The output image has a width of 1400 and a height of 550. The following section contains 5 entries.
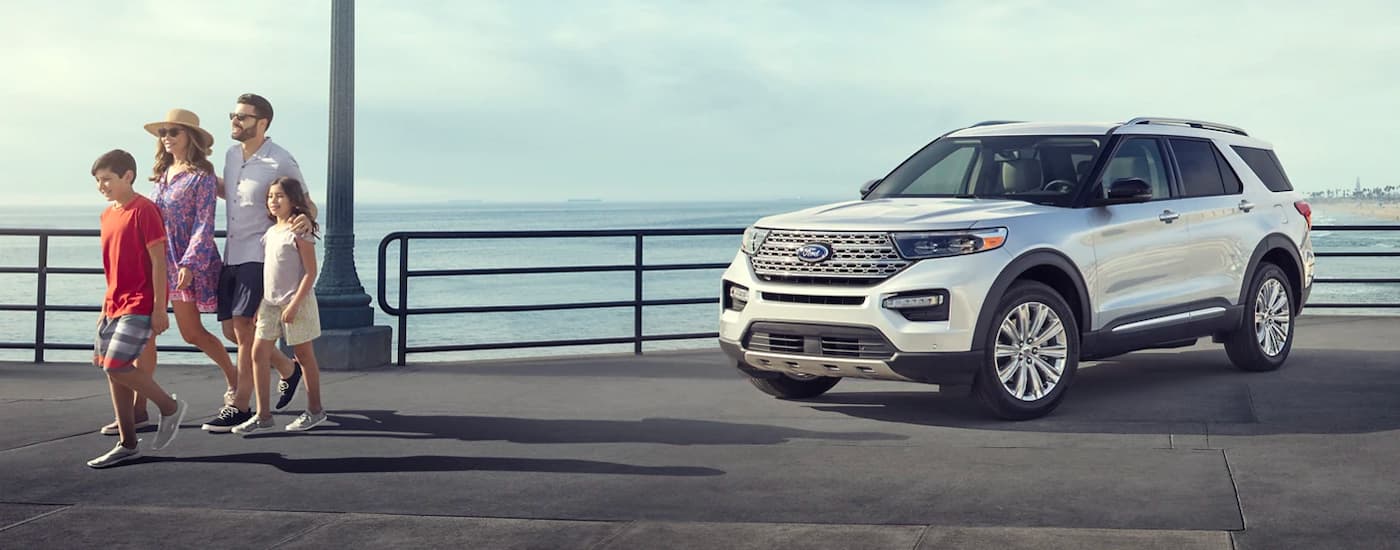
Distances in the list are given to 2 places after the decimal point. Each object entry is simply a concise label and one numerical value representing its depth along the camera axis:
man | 7.96
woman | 7.97
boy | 7.10
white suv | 8.03
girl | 7.78
